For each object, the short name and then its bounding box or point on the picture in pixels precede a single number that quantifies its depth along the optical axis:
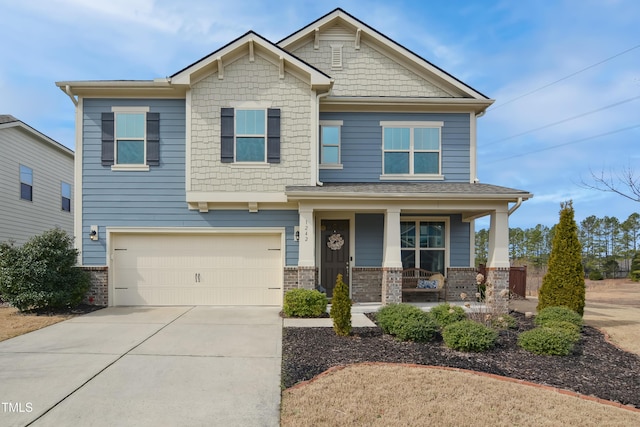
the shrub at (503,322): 7.45
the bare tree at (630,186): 10.73
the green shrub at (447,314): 7.27
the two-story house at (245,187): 9.72
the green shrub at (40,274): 8.80
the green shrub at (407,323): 6.54
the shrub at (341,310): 6.89
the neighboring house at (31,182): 13.62
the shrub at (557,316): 7.38
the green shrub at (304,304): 8.77
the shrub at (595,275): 25.41
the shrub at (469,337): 6.05
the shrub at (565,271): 8.18
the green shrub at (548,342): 6.02
